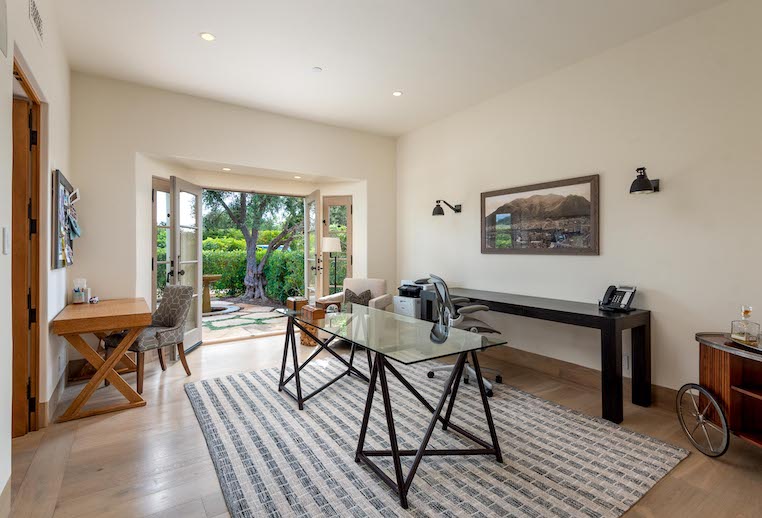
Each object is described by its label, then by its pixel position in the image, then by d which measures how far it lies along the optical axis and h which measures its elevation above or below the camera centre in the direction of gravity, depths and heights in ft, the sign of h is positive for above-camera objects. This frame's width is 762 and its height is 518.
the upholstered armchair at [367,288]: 16.58 -1.30
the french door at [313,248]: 18.81 +0.54
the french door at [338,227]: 19.30 +1.61
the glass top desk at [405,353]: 6.46 -1.65
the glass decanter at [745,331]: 7.20 -1.46
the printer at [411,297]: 14.79 -1.54
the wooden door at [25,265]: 8.32 -0.12
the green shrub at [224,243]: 32.40 +1.36
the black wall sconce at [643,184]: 9.64 +1.86
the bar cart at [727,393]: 7.17 -2.64
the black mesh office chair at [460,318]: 10.93 -1.78
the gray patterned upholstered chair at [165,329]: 10.75 -2.15
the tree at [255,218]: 31.53 +3.57
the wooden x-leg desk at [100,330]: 9.24 -1.89
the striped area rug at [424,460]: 6.08 -3.85
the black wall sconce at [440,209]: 15.65 +2.02
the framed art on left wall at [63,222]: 9.36 +1.01
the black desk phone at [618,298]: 9.87 -1.07
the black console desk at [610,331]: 9.02 -1.82
